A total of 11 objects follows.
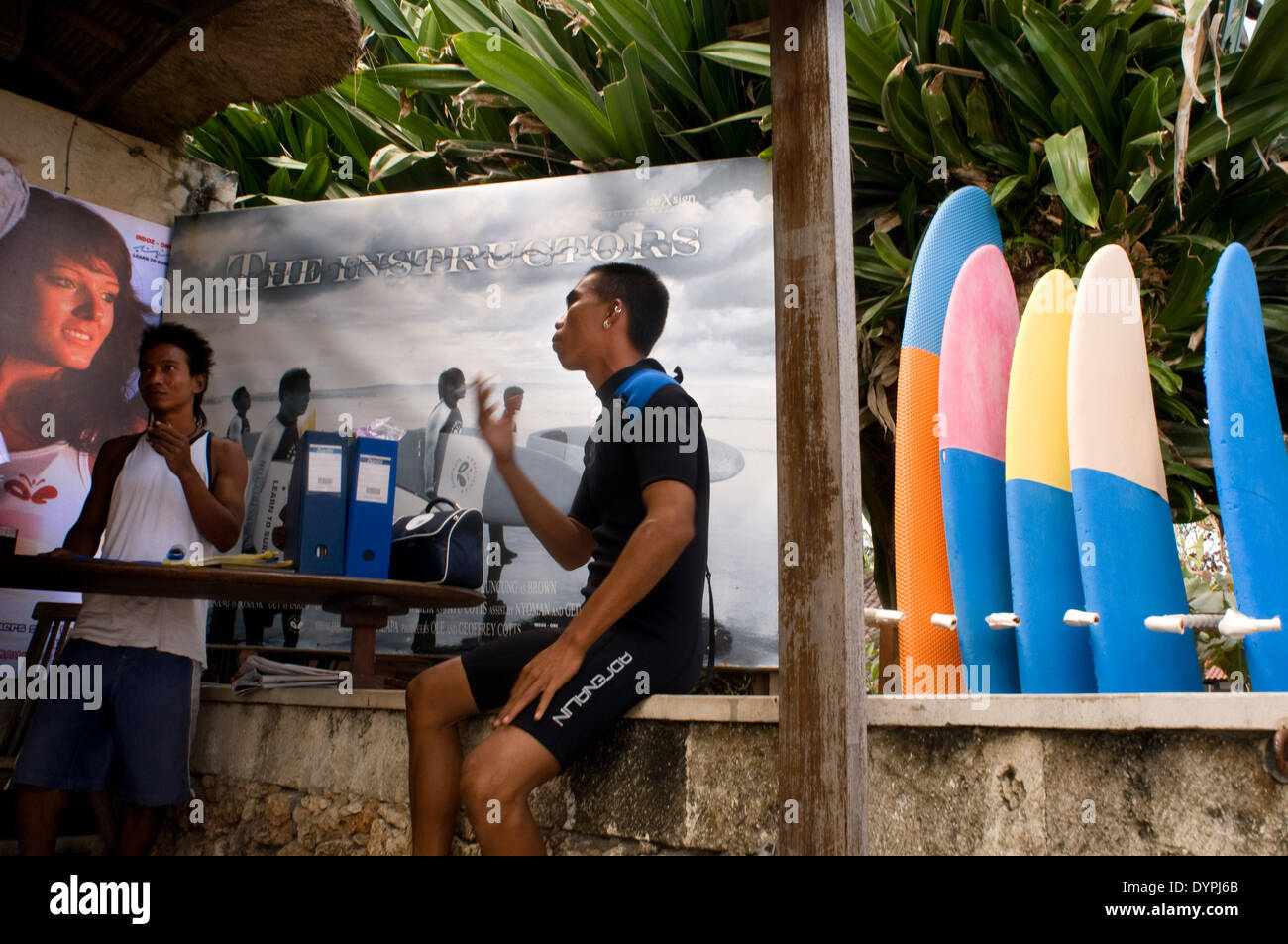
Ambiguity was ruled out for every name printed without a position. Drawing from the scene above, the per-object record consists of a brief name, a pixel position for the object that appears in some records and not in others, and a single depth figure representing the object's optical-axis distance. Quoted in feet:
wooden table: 8.58
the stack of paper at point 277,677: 10.37
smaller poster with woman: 12.98
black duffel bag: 11.13
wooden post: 6.73
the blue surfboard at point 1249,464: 8.02
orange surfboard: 10.02
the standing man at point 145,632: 9.34
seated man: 7.57
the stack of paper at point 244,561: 9.50
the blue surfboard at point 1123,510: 8.50
